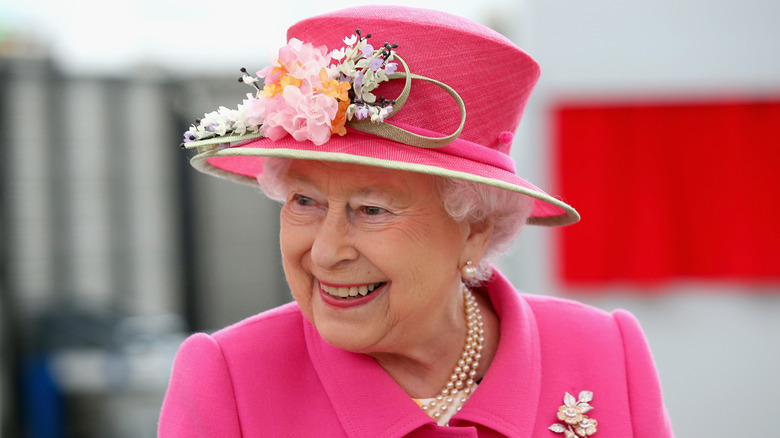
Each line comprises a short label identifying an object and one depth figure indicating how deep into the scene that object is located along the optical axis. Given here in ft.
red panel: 28.81
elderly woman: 15.21
